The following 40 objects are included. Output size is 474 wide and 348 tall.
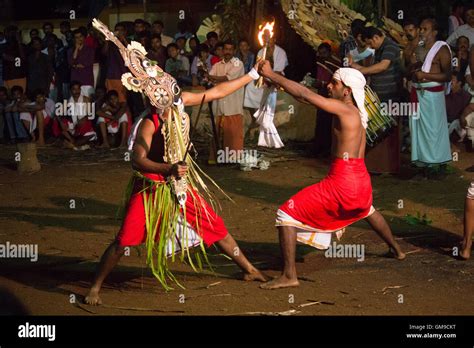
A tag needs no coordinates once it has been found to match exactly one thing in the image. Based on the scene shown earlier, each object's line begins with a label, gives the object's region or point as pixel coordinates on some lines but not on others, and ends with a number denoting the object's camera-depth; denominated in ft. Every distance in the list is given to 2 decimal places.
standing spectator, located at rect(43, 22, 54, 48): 57.67
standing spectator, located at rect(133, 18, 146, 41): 53.16
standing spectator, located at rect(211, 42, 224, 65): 46.47
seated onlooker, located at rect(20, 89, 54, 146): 53.78
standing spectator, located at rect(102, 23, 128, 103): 52.85
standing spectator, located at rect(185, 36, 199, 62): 52.49
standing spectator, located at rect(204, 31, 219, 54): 52.13
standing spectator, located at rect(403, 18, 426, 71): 40.70
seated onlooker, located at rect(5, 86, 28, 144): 53.78
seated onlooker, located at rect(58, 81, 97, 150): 52.42
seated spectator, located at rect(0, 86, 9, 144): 54.34
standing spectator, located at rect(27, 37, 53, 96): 56.08
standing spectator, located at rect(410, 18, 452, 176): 39.55
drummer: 40.19
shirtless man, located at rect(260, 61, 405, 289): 25.44
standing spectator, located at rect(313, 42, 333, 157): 46.21
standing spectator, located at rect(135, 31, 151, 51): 52.06
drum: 35.87
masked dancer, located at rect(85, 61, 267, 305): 24.22
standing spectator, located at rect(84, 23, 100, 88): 54.39
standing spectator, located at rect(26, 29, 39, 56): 56.91
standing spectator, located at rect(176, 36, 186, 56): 52.76
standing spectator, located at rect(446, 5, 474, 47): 48.47
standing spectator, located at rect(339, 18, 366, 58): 43.73
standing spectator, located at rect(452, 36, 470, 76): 47.70
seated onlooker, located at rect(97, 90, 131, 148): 51.37
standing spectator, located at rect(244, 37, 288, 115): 48.44
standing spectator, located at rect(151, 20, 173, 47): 53.78
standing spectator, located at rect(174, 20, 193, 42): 54.66
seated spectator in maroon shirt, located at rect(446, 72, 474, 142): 46.50
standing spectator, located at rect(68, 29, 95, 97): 53.67
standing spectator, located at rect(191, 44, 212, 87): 49.93
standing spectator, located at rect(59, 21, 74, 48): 56.03
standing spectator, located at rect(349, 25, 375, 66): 40.24
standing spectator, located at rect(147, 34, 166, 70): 51.26
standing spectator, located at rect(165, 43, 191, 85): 51.34
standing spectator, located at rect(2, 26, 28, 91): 56.44
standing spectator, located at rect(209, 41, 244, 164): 45.55
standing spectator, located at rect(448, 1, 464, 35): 51.29
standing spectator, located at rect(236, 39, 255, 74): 49.46
